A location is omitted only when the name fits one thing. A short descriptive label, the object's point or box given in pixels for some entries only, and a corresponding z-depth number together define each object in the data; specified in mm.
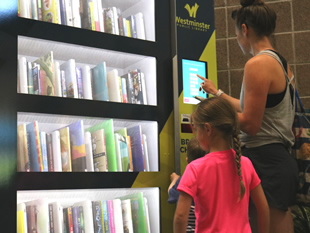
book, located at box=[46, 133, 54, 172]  2738
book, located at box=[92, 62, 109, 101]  3008
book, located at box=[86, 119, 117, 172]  2936
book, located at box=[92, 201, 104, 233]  2816
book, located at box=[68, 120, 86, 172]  2828
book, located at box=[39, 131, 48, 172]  2691
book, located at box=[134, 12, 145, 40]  3252
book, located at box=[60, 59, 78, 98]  2889
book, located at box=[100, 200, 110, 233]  2844
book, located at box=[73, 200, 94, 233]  2764
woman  2201
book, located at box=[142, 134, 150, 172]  3119
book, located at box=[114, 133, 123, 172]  2979
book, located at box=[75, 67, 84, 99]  2946
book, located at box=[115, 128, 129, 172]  3033
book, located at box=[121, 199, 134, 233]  2951
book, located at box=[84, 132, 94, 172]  2887
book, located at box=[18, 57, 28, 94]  2688
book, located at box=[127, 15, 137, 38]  3256
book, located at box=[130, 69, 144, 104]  3180
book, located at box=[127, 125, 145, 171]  3088
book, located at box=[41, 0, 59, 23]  2859
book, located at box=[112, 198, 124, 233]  2891
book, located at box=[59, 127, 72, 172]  2793
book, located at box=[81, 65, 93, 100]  2953
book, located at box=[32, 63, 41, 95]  2760
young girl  1863
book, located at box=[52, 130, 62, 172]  2744
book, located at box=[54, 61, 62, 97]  2846
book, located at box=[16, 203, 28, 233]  2543
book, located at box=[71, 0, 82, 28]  2943
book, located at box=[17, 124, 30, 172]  2605
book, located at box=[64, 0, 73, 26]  2928
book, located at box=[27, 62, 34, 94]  2734
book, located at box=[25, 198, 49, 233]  2609
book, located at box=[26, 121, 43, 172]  2662
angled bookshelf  2516
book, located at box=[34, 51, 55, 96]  2785
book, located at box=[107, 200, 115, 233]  2873
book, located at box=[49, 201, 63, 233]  2645
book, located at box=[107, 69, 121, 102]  3066
